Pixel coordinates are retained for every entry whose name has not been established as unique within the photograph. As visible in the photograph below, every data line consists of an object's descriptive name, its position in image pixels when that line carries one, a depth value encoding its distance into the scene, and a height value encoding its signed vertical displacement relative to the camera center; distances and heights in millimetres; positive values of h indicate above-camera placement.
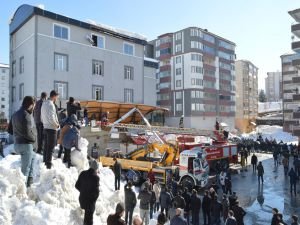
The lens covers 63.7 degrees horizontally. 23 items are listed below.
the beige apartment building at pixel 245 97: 64276 +5257
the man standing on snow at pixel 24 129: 5583 -290
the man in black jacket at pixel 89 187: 5179 -1525
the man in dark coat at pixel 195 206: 9556 -3581
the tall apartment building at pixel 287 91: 52819 +5415
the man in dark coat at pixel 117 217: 4368 -1857
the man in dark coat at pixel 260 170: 15508 -3520
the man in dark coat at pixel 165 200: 9758 -3434
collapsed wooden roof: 22463 +666
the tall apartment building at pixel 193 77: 48516 +8213
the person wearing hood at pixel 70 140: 7981 -784
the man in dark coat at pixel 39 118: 7252 -49
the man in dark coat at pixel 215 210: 9360 -3669
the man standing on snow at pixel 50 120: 6686 -101
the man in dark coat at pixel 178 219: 6008 -2600
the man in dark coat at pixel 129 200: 8450 -2944
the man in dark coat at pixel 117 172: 11630 -2717
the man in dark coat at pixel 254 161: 19214 -3654
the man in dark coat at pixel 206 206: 9591 -3616
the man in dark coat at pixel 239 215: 8409 -3470
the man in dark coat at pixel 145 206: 8492 -3173
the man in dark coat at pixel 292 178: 13704 -3633
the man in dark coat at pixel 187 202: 9853 -3602
